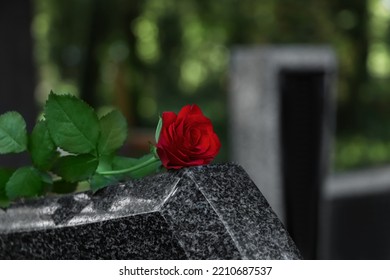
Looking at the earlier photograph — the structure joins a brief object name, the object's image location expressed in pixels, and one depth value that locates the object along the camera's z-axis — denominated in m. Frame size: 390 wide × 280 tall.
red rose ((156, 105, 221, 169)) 2.69
